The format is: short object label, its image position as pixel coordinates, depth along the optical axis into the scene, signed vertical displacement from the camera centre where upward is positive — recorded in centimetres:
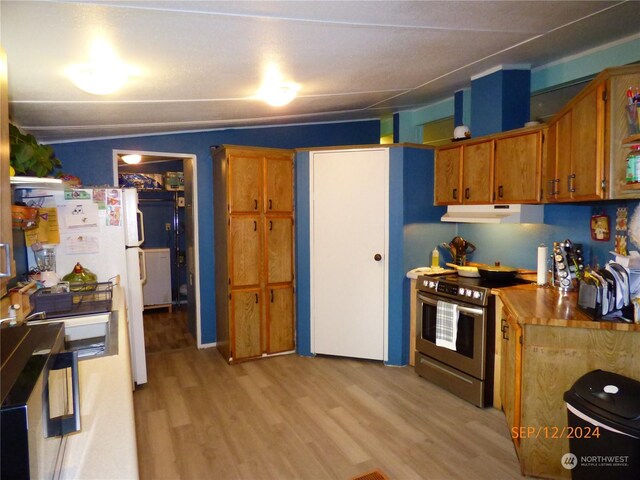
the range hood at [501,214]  313 -4
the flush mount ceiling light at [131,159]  475 +67
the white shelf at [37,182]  212 +20
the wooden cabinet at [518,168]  299 +32
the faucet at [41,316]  211 -54
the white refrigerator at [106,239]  309 -20
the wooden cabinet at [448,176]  367 +32
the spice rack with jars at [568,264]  284 -39
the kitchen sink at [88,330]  205 -62
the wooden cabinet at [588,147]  210 +34
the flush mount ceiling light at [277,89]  262 +85
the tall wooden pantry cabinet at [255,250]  393 -38
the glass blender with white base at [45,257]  301 -31
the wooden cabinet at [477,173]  336 +32
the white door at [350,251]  386 -39
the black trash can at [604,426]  169 -96
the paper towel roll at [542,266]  301 -43
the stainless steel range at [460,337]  302 -102
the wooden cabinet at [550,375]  210 -91
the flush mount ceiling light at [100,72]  192 +71
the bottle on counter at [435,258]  395 -47
